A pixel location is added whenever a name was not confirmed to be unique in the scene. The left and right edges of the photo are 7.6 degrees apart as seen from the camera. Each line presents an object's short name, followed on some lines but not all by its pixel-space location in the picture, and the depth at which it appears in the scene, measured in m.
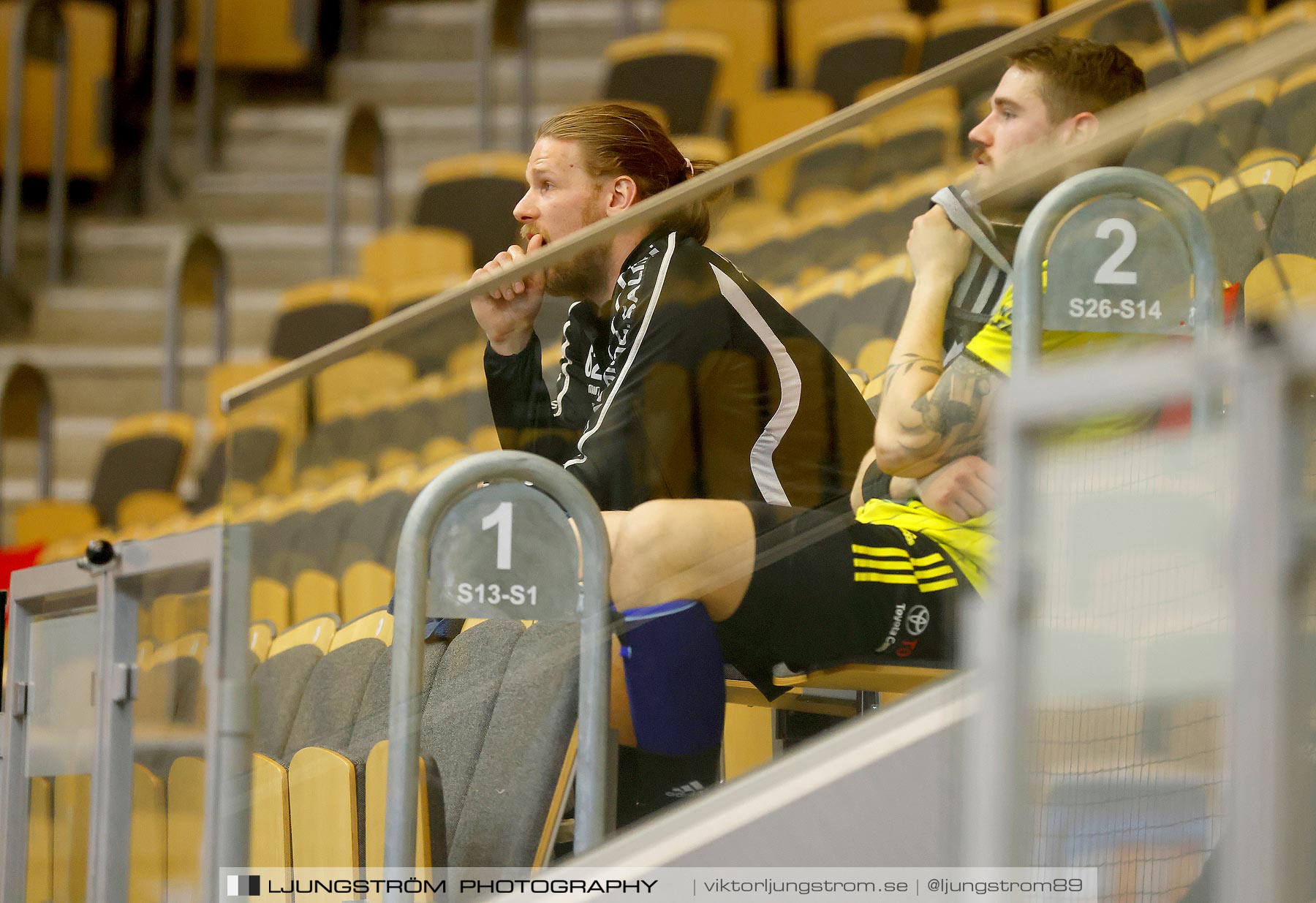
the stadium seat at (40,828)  19.29
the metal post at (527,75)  42.84
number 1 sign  18.47
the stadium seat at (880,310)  18.66
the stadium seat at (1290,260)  18.66
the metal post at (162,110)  45.00
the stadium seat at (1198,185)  18.47
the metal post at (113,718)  19.06
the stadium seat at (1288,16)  19.42
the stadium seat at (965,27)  23.64
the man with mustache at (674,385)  18.60
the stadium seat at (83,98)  44.76
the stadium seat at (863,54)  35.52
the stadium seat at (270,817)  18.63
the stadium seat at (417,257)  36.30
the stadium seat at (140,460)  36.20
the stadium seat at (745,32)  42.15
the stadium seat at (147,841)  19.01
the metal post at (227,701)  18.66
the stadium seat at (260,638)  18.72
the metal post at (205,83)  45.57
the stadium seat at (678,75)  37.44
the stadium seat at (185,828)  18.76
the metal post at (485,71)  41.15
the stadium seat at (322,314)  35.04
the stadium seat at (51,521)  36.05
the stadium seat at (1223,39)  18.96
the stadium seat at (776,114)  36.32
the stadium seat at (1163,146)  18.37
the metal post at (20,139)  41.41
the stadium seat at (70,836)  19.20
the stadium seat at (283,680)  18.70
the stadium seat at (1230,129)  18.43
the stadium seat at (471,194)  36.26
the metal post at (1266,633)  17.16
